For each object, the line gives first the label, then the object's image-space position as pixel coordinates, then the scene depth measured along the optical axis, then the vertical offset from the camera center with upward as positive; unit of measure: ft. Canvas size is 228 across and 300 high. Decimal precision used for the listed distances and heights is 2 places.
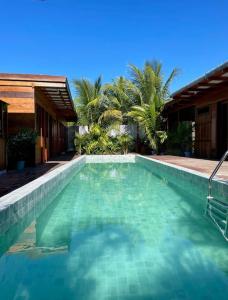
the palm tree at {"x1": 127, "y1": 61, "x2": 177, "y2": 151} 36.88 +9.09
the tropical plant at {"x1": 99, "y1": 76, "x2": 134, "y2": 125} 42.06 +9.36
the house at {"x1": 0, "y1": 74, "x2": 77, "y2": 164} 21.83 +5.10
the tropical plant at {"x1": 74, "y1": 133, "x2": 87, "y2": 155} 39.88 +0.82
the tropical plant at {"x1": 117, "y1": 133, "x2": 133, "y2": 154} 40.40 +0.65
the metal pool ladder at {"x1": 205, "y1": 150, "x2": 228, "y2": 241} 9.64 -3.52
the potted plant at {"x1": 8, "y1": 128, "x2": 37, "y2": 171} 21.13 +0.14
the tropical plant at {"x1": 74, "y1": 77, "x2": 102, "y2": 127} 42.61 +9.35
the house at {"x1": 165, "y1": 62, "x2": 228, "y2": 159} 25.78 +5.35
